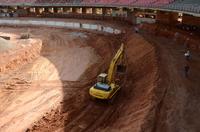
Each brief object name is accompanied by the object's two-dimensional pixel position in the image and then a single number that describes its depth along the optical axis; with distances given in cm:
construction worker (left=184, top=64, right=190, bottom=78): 2978
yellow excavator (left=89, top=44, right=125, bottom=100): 2816
